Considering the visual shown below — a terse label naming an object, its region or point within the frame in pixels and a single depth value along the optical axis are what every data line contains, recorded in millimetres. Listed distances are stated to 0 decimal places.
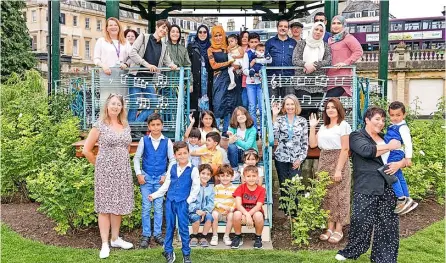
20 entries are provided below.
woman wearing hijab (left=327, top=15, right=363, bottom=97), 7398
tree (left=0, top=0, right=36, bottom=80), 29781
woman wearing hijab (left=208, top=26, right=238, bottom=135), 8211
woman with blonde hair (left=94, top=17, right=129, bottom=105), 7383
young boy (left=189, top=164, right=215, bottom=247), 5977
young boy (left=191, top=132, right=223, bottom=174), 6438
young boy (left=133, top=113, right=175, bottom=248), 5875
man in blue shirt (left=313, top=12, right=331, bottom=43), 7410
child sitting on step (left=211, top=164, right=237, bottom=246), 6035
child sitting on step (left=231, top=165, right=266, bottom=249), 5891
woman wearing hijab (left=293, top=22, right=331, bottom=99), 7259
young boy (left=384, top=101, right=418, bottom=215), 5312
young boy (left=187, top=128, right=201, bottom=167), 6535
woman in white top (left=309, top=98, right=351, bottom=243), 5996
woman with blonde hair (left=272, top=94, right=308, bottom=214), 6492
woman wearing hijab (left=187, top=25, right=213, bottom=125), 8609
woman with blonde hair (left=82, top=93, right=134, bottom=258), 5629
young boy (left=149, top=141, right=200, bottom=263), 5367
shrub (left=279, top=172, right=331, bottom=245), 6121
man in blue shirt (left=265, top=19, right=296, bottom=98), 7770
